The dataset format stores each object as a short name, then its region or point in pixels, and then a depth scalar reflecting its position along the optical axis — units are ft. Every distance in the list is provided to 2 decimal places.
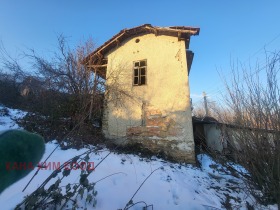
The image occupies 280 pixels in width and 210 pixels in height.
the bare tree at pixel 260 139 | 9.35
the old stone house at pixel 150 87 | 25.85
